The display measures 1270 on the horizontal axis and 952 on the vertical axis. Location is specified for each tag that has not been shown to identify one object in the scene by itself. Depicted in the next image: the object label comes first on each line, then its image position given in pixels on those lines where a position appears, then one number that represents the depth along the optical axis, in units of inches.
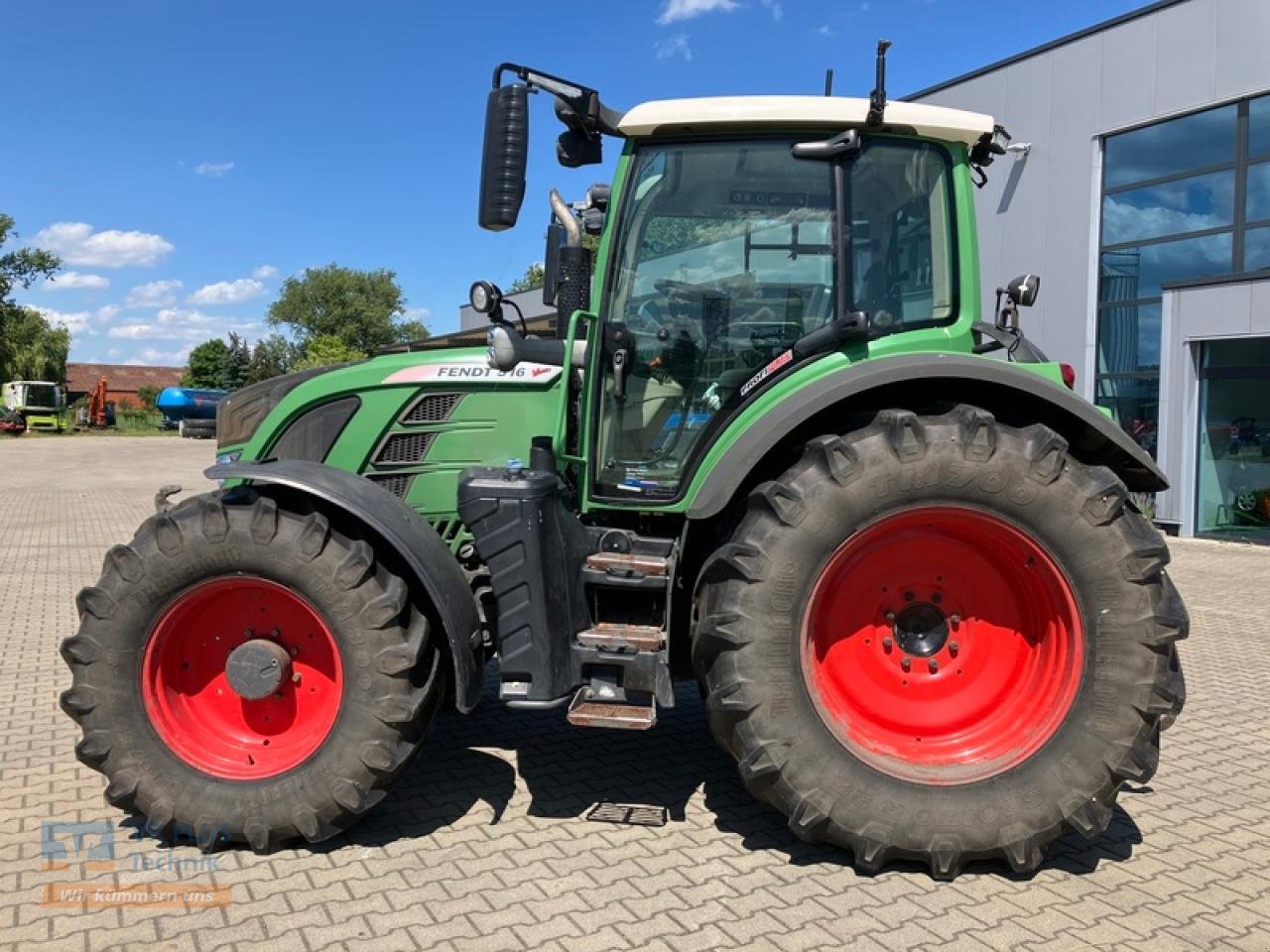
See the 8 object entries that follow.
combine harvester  1578.5
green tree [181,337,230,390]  2623.0
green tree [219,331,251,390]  2193.7
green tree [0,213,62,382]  1749.5
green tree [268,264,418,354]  2491.4
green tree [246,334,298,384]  2285.9
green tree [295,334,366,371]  1897.1
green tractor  121.0
